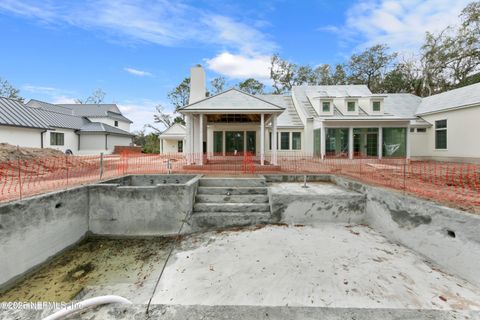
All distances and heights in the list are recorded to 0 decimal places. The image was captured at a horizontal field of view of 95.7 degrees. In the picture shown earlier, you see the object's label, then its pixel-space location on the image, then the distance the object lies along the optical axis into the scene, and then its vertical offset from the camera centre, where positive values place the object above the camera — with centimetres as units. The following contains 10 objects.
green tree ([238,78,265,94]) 3128 +977
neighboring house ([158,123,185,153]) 2362 +165
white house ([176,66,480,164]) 1170 +195
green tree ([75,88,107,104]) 4378 +1150
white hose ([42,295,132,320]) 151 -114
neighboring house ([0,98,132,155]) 1495 +229
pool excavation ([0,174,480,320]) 317 -207
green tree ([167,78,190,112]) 3362 +959
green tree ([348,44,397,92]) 2803 +1179
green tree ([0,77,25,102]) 3450 +1011
